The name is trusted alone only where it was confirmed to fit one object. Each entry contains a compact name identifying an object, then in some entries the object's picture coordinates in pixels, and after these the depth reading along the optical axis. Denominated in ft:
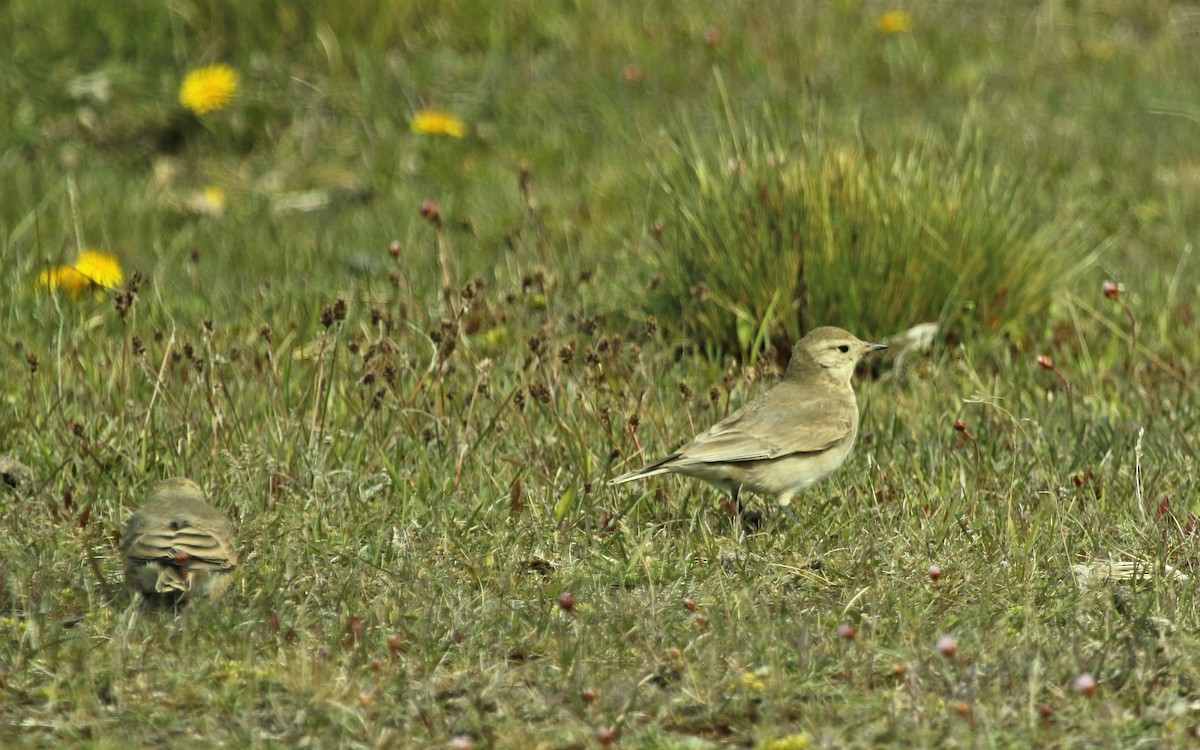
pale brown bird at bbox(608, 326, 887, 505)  34.78
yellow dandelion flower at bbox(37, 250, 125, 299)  48.96
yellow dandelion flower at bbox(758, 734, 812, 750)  24.48
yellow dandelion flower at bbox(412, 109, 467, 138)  68.80
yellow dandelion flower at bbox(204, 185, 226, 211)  65.16
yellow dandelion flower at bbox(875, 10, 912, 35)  79.82
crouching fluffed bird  28.04
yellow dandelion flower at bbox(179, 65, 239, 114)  69.97
